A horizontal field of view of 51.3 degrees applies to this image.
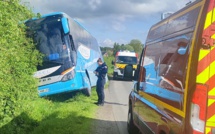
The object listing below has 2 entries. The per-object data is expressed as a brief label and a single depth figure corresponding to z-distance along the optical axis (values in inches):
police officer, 356.8
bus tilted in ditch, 332.4
